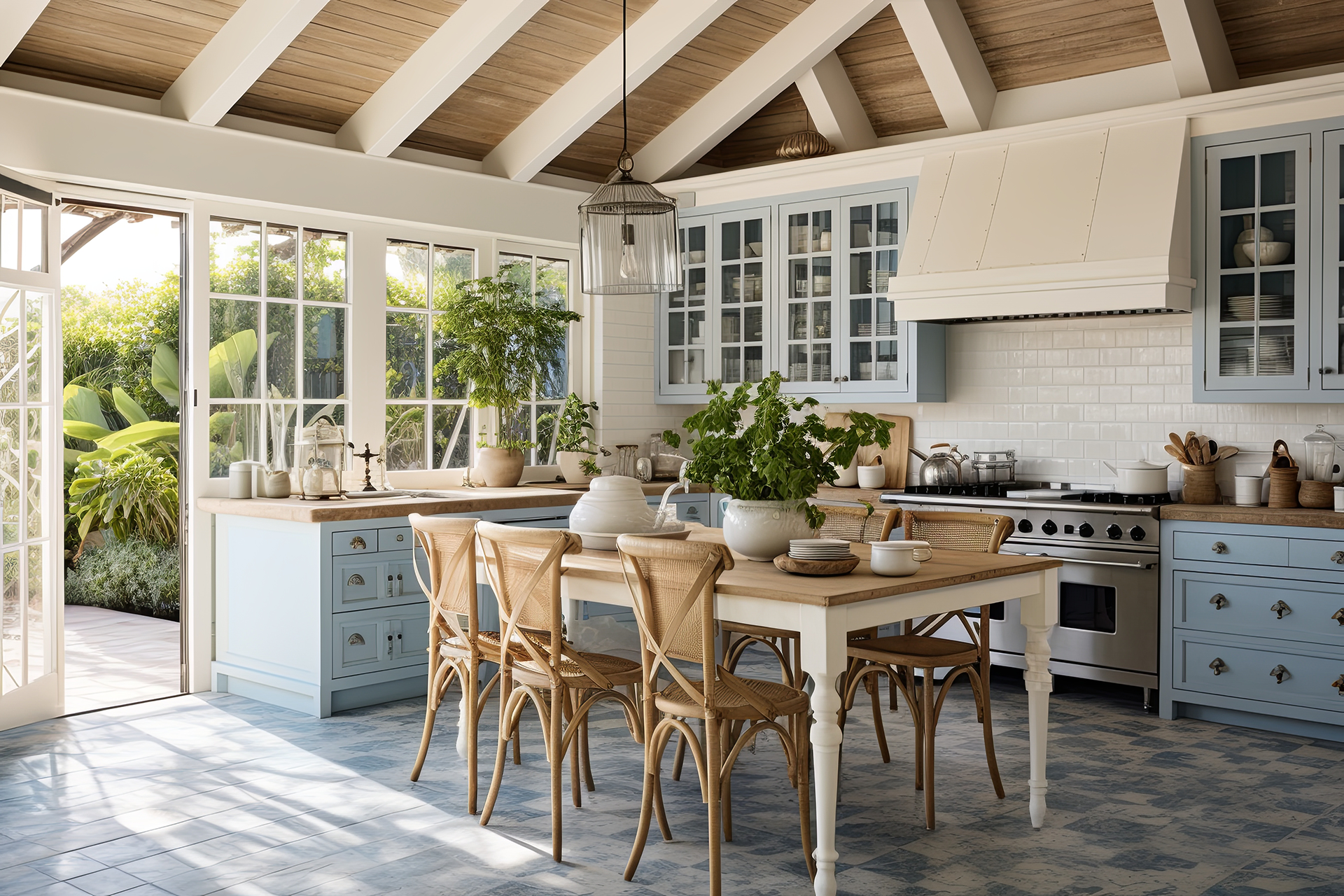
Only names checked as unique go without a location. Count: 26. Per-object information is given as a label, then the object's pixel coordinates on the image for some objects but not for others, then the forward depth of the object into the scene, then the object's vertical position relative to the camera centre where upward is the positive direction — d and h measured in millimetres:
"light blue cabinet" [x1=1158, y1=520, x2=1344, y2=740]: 4859 -825
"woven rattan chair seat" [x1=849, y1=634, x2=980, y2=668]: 3945 -748
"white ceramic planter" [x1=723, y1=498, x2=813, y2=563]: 3771 -297
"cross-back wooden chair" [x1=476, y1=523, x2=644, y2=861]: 3643 -723
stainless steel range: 5305 -669
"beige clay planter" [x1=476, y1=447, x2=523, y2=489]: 6590 -181
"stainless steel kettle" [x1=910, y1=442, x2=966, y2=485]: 6258 -189
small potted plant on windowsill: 6977 -42
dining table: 3129 -491
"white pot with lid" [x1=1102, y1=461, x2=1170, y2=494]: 5652 -215
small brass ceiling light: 6730 +1662
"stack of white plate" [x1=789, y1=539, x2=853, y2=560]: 3541 -349
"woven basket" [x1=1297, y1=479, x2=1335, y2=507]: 5113 -264
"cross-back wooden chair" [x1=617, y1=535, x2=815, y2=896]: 3223 -715
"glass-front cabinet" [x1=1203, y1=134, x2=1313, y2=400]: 5203 +760
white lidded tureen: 4074 -275
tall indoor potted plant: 6395 +477
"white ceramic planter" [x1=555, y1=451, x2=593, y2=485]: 6977 -187
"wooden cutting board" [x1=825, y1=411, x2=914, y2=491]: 6750 -115
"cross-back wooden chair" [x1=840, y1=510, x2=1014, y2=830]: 3904 -756
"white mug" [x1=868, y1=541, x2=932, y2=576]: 3445 -369
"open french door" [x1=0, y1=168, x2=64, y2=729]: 4871 -95
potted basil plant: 3697 -91
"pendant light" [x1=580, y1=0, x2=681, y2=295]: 4426 +737
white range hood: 5340 +987
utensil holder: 5547 -248
